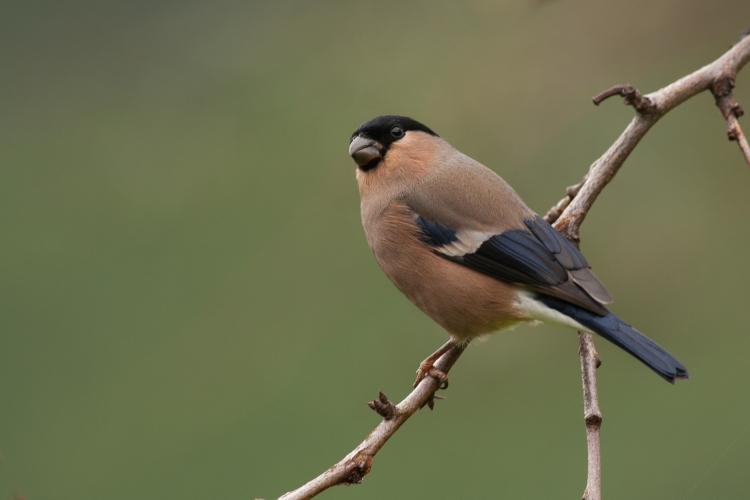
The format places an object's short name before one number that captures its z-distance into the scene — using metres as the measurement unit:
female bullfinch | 5.70
